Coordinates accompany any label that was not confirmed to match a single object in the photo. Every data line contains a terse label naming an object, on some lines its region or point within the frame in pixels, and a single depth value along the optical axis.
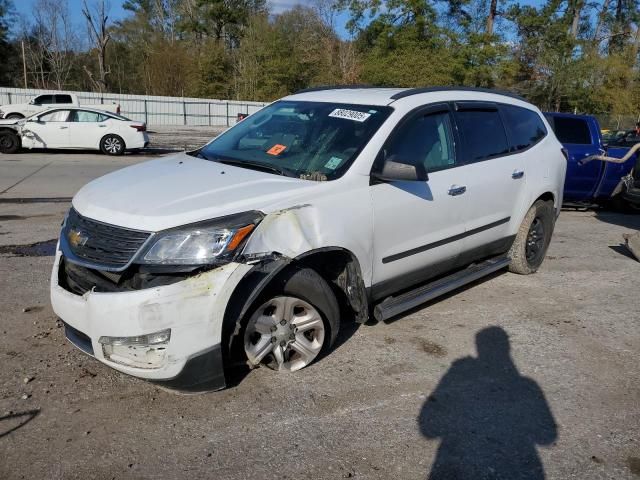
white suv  2.89
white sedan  16.73
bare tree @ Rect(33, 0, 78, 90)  55.44
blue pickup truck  8.86
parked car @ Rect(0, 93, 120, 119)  22.55
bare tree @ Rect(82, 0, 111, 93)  45.75
